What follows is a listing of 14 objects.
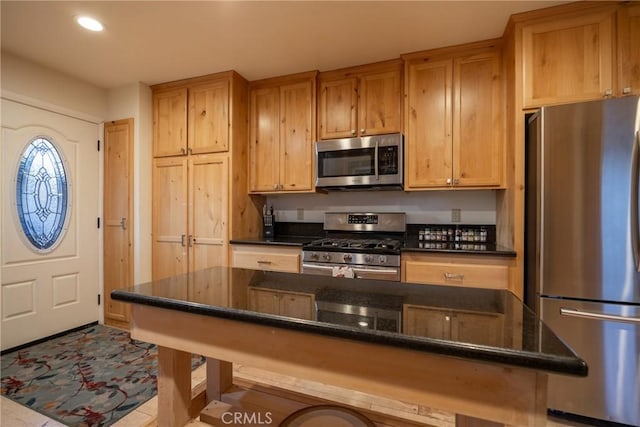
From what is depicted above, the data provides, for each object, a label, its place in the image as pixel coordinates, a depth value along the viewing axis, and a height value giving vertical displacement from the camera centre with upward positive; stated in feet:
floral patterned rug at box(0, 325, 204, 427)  5.93 -3.96
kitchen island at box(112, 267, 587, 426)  2.15 -1.04
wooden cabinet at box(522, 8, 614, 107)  6.05 +3.25
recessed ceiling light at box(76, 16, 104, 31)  6.75 +4.41
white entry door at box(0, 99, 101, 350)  8.29 -0.45
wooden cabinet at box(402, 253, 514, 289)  6.63 -1.36
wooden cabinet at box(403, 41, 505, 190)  7.54 +2.48
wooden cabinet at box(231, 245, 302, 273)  8.50 -1.36
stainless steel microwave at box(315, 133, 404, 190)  8.23 +1.43
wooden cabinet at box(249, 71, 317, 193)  9.39 +2.57
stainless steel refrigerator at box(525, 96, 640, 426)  5.20 -0.66
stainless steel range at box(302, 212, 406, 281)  7.47 -0.94
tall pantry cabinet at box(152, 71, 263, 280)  9.37 +1.29
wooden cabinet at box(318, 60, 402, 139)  8.57 +3.35
